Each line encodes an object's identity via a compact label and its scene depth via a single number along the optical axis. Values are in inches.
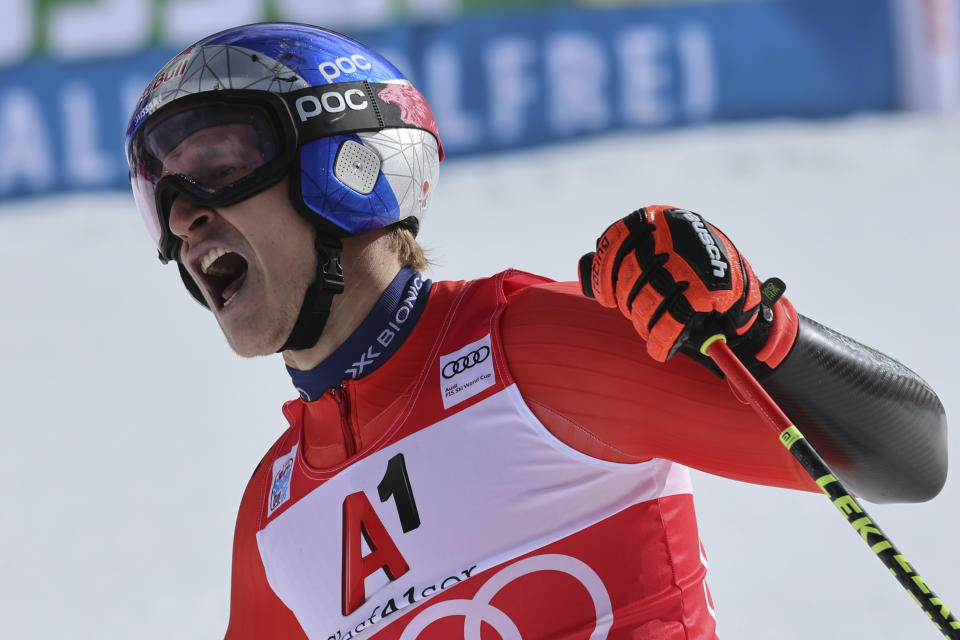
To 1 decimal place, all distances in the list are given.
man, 295.6
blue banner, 643.0
